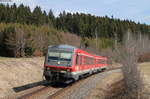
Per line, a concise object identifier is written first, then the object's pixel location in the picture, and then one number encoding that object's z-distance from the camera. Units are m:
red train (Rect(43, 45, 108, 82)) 13.93
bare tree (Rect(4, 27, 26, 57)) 40.56
